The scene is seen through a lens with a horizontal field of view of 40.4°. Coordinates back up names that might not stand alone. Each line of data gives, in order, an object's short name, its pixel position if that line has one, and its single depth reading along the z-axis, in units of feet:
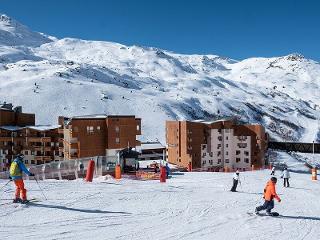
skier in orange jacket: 46.47
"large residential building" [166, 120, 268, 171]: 263.08
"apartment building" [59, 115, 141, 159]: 212.02
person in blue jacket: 47.14
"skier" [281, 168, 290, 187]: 88.64
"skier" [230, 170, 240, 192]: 70.44
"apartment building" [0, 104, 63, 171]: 250.57
